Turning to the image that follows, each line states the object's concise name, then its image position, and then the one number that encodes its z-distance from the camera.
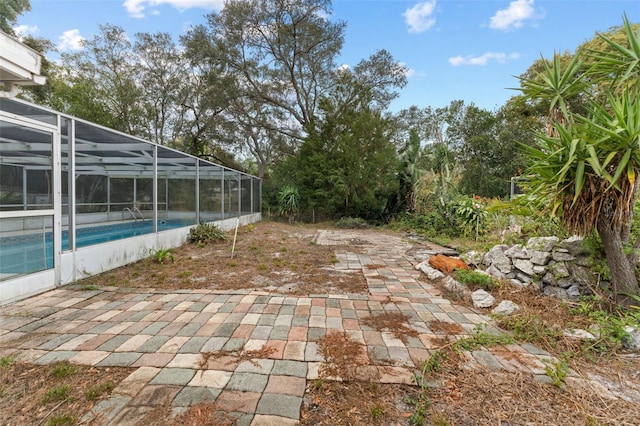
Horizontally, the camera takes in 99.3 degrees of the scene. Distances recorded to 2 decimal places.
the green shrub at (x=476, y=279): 3.37
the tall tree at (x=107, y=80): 12.16
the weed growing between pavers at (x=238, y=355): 1.93
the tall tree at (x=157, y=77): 13.55
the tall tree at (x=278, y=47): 12.10
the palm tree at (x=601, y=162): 2.31
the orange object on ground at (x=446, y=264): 4.00
